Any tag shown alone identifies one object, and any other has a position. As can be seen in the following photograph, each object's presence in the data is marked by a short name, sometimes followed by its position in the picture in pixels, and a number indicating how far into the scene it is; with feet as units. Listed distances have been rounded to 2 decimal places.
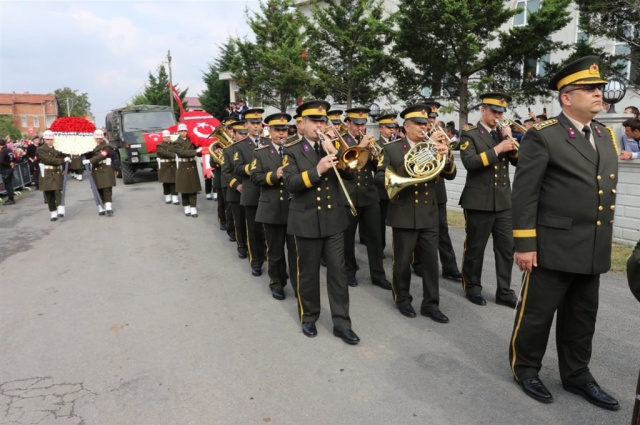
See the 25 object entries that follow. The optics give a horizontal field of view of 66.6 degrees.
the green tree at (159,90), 173.68
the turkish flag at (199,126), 44.98
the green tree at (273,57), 69.62
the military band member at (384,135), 21.86
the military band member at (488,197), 16.92
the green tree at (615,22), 33.86
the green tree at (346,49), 58.65
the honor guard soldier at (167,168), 38.11
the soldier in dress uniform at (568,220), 10.48
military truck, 56.13
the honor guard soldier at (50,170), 34.40
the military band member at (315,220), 14.61
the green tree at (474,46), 39.99
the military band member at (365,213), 20.29
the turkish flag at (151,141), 54.34
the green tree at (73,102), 304.30
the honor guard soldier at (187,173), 35.96
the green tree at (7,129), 187.56
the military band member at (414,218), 15.98
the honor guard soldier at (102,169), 36.32
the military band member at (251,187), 22.12
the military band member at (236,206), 25.04
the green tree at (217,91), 143.95
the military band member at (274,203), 18.78
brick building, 265.13
